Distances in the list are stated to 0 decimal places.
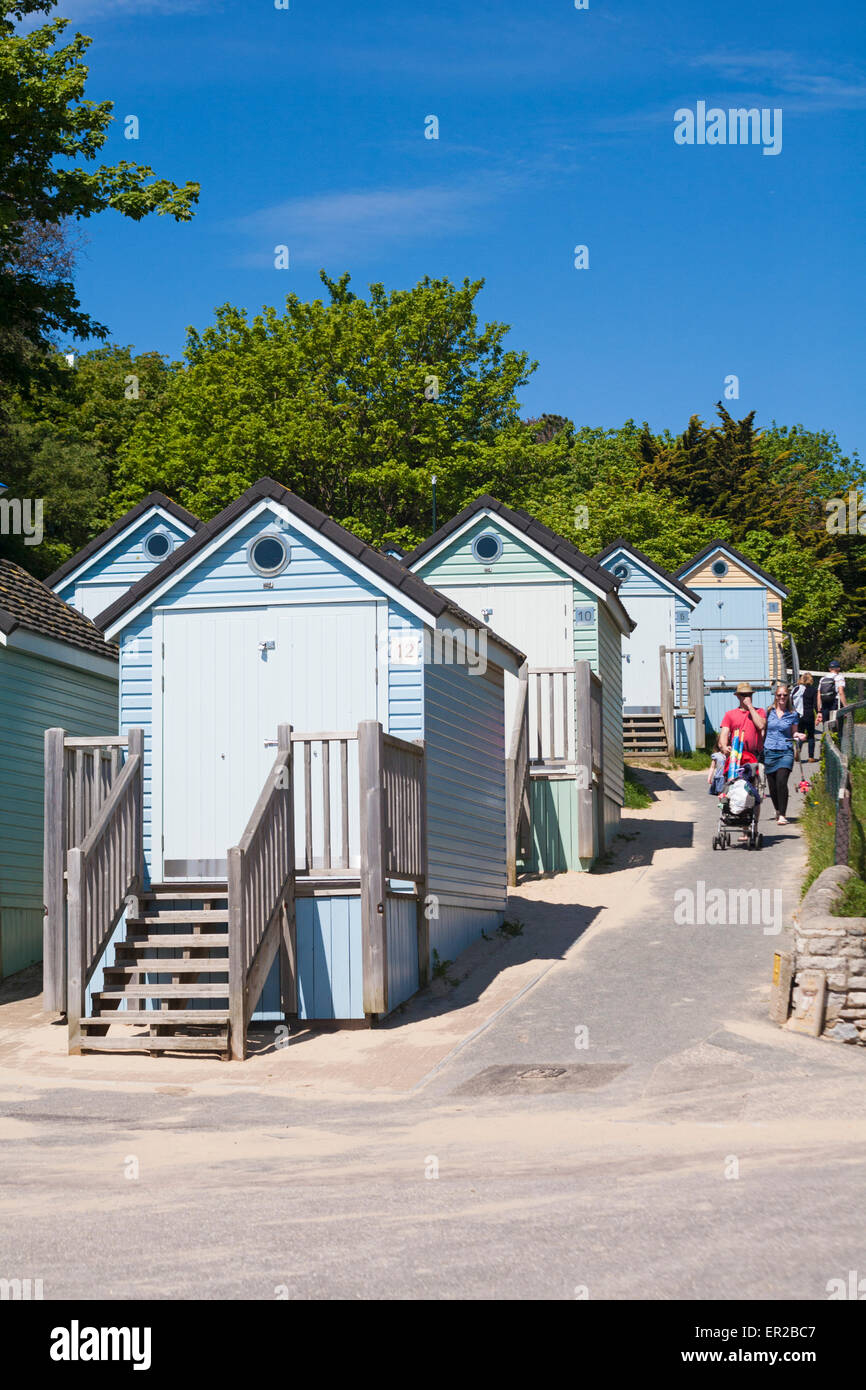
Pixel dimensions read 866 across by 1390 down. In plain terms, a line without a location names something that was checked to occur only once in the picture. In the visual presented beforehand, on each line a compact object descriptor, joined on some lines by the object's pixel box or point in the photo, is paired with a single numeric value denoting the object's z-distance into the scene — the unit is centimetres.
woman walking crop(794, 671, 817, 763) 2691
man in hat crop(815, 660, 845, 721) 2792
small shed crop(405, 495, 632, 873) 1962
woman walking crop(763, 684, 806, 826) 2097
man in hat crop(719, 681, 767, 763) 1947
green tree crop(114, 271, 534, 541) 4572
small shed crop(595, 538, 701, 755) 3306
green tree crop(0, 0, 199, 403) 2273
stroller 1919
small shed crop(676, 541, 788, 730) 4384
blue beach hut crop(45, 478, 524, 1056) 1277
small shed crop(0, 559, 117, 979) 1705
